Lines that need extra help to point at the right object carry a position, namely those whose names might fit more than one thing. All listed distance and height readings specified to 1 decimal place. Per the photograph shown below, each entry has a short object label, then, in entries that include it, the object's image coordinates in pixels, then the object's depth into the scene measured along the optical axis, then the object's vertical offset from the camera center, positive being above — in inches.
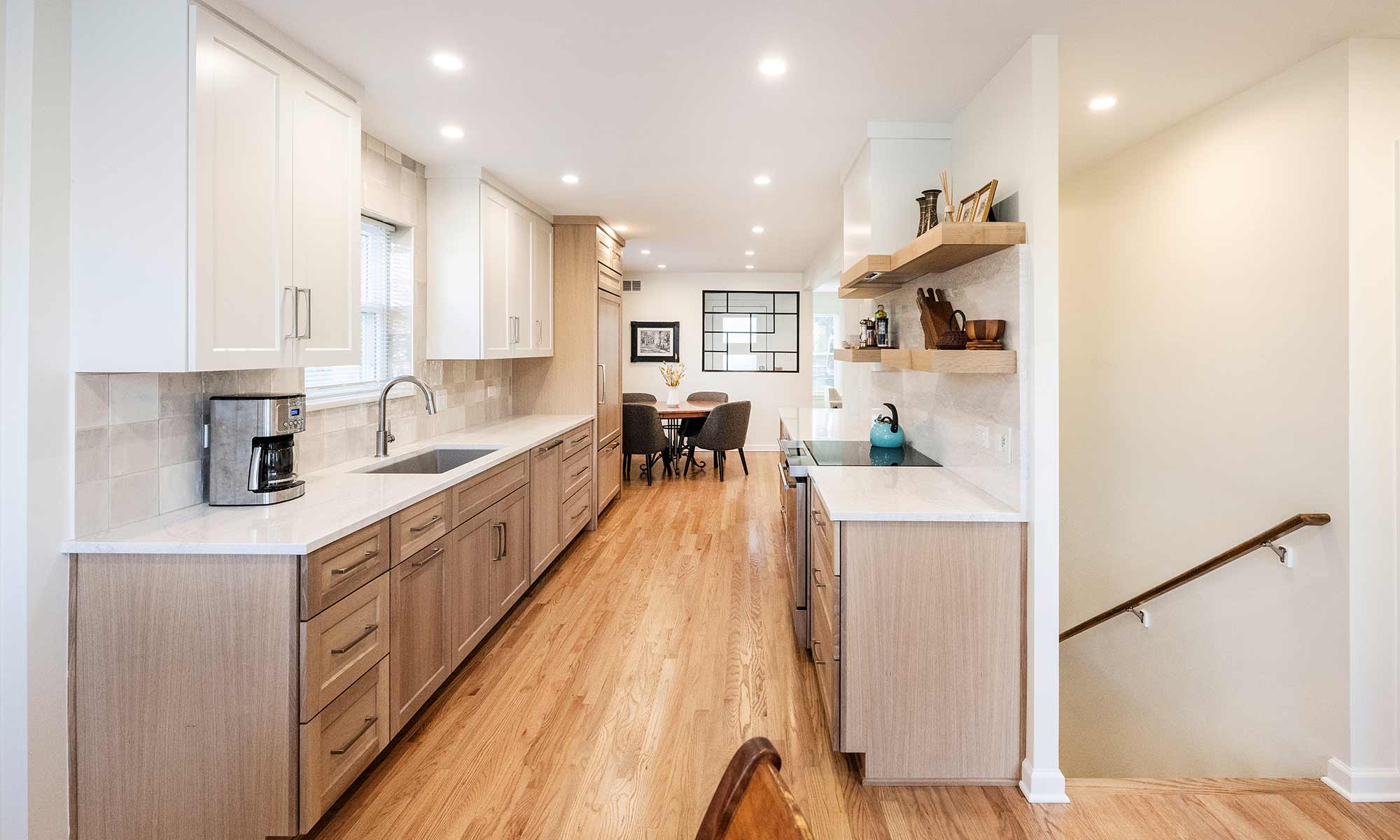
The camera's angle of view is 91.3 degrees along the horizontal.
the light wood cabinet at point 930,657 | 88.7 -31.2
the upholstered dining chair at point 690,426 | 331.3 -4.9
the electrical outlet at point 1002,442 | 96.9 -3.8
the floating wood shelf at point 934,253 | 89.7 +24.7
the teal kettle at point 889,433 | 145.9 -3.5
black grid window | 379.2 +45.2
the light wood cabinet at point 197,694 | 73.0 -29.9
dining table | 301.3 +0.8
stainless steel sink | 139.8 -8.9
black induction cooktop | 132.8 -8.0
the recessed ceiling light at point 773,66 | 101.4 +52.6
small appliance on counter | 91.0 -4.3
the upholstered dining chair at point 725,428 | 301.4 -5.6
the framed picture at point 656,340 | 378.0 +42.0
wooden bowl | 96.2 +12.3
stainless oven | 129.3 -24.2
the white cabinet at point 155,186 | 76.2 +26.0
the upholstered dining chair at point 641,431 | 286.2 -6.3
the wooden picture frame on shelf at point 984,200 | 95.3 +30.6
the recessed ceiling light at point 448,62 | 100.1 +52.5
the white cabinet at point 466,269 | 159.3 +34.8
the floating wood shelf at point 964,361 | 93.1 +7.7
